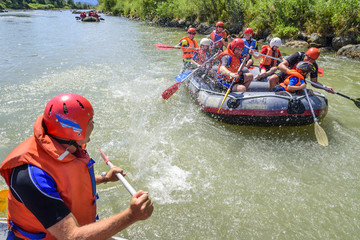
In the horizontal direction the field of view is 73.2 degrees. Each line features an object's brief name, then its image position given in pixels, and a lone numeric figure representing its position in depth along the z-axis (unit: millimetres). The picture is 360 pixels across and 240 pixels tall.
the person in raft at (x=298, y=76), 4926
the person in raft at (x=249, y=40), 7664
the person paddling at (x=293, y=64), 5019
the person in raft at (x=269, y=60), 6493
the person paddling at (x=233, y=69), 5387
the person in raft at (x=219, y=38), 7930
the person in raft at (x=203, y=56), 6759
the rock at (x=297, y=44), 13328
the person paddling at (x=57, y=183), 1271
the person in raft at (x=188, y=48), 7441
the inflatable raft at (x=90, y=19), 28062
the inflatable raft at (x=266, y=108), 4883
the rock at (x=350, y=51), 11148
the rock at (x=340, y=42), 12312
